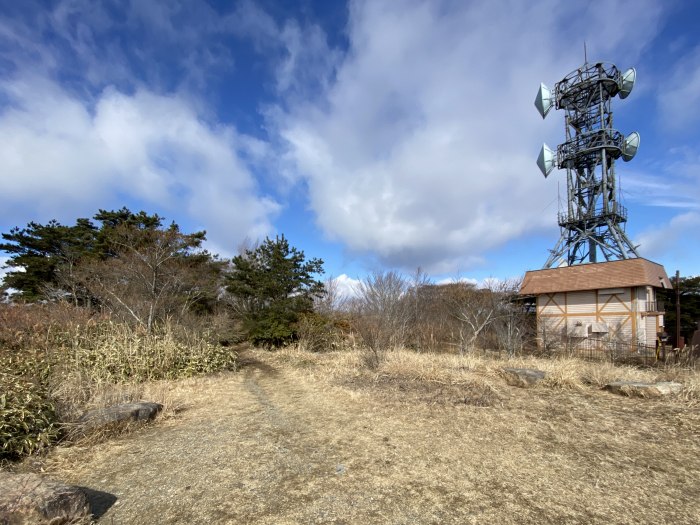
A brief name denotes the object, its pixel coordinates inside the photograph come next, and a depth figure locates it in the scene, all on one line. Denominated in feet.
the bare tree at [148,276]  33.83
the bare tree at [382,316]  29.27
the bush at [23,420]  10.85
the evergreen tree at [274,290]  41.22
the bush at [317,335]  39.75
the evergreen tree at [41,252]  53.78
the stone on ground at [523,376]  20.86
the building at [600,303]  49.90
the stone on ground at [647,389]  17.62
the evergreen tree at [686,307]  64.03
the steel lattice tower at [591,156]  81.05
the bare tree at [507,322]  37.50
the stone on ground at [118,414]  13.29
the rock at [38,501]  6.88
